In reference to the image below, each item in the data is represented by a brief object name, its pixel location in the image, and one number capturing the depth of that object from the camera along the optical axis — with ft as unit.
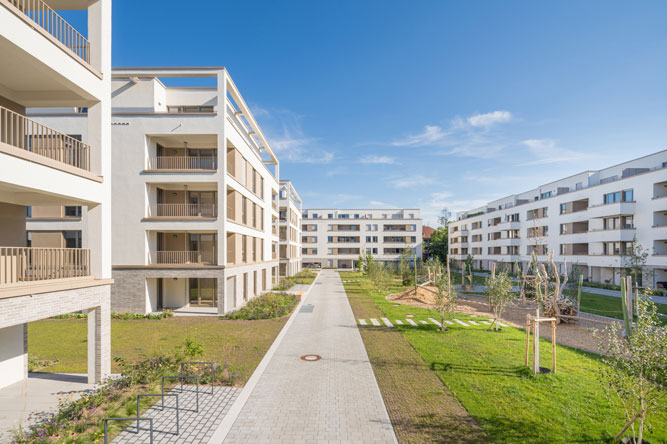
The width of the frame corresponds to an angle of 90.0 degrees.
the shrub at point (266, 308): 65.72
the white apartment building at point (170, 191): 67.67
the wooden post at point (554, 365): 34.30
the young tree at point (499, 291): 55.57
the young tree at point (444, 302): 54.90
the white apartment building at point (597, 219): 111.96
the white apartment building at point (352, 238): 256.32
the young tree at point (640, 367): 20.90
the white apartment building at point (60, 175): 26.50
